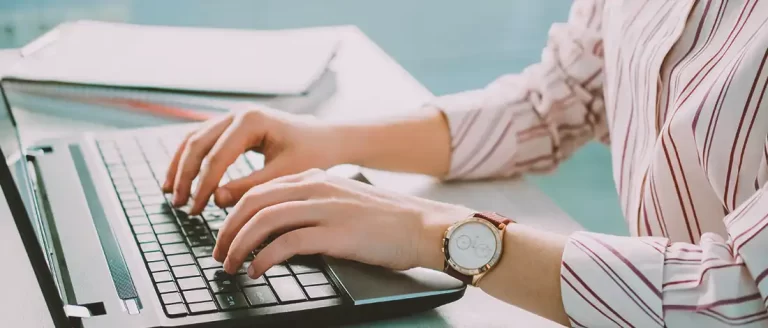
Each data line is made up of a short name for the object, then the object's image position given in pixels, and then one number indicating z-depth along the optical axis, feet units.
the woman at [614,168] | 1.90
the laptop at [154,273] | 1.79
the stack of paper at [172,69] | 3.41
